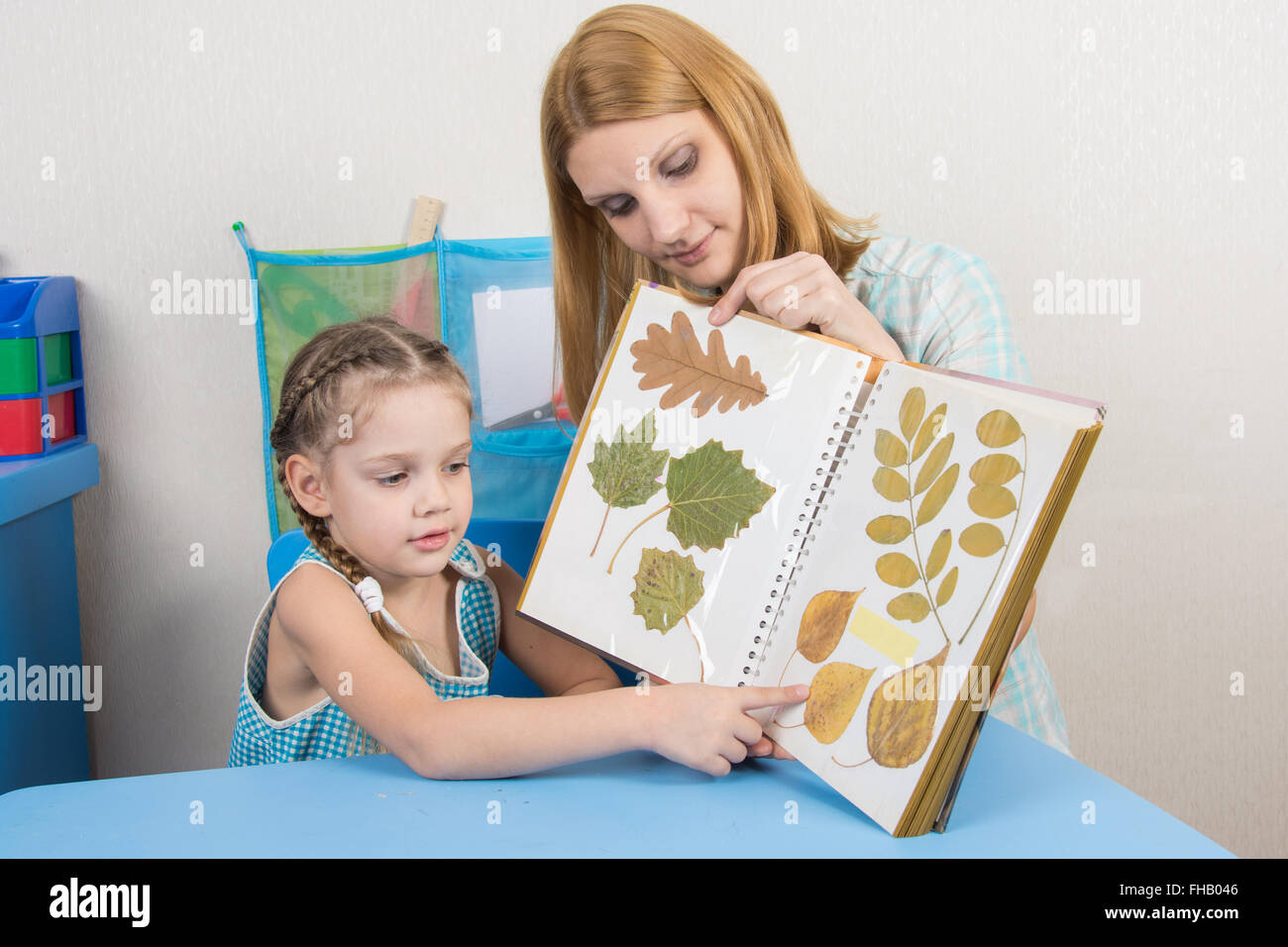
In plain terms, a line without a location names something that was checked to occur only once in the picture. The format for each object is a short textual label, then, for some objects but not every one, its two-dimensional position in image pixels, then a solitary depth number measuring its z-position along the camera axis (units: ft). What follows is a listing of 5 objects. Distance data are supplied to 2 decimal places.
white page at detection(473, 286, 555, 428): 4.53
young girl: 2.27
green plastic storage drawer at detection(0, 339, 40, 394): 4.24
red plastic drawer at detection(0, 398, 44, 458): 4.26
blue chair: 3.54
